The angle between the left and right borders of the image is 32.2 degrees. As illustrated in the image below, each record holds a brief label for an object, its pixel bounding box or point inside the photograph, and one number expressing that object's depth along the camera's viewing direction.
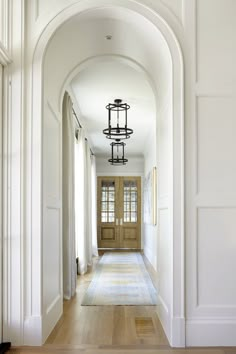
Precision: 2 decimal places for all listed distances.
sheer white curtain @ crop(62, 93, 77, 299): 5.26
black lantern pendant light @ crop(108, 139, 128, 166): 11.34
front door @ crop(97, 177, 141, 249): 12.80
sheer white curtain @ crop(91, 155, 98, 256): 10.75
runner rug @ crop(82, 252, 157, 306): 5.13
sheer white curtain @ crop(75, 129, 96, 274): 7.28
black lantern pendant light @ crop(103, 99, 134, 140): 6.48
